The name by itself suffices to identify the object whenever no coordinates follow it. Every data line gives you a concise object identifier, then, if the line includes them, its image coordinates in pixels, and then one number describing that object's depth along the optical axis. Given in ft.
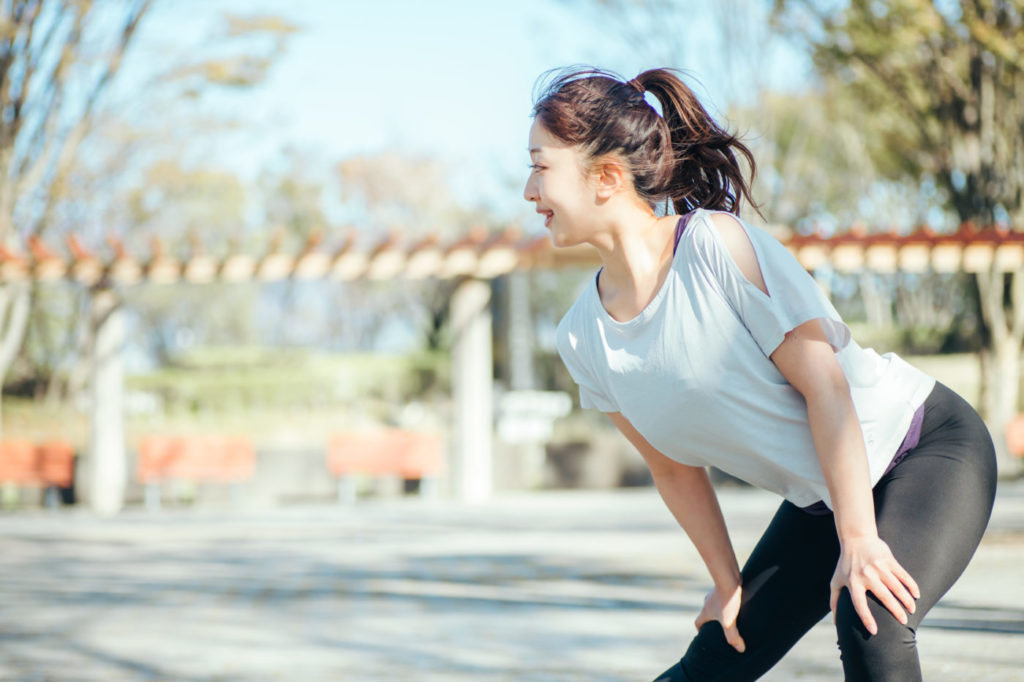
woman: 6.14
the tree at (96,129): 42.75
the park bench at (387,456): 49.78
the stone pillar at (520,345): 85.81
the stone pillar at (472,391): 47.83
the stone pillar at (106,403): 47.47
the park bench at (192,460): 48.44
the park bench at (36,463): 48.52
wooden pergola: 46.37
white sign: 65.72
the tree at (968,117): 49.03
